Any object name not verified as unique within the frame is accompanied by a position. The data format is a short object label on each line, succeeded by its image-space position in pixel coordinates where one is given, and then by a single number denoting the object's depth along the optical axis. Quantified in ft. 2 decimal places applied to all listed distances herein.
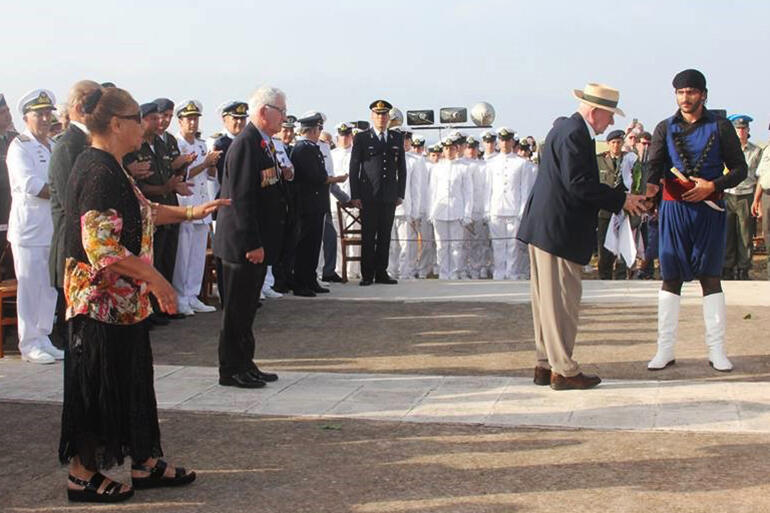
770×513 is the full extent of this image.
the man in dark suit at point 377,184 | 42.96
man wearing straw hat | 21.80
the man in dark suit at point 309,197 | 40.04
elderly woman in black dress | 14.66
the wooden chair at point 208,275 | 37.76
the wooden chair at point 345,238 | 45.70
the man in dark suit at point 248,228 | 22.41
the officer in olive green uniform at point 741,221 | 47.73
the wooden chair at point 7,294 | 27.81
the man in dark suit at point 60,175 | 20.75
